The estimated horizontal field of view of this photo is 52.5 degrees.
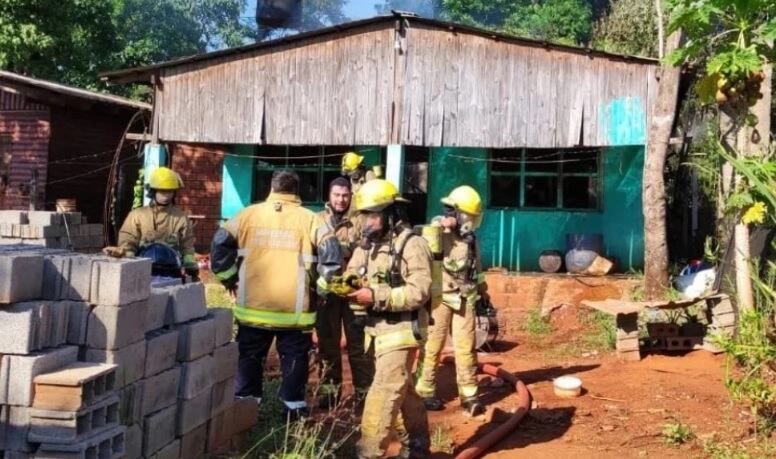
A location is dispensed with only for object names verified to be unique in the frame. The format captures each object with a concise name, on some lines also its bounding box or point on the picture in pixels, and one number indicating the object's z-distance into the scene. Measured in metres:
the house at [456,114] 12.02
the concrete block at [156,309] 4.07
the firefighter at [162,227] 6.44
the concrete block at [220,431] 4.72
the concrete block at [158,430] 4.00
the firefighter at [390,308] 4.64
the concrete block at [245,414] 5.09
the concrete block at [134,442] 3.83
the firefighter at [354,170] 8.02
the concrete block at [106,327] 3.62
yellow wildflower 5.78
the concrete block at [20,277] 3.38
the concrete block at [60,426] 3.29
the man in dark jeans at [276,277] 5.49
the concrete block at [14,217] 7.75
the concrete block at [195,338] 4.41
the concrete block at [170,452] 4.11
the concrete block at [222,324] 4.83
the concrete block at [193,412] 4.35
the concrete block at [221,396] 4.77
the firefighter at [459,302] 6.47
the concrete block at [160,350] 4.02
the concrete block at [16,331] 3.30
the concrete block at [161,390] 4.02
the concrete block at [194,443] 4.41
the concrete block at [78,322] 3.62
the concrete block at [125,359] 3.63
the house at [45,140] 15.79
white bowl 7.05
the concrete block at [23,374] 3.32
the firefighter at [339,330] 6.32
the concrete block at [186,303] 4.37
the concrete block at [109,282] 3.62
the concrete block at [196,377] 4.39
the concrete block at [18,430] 3.35
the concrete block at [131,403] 3.81
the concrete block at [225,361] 4.81
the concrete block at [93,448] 3.27
